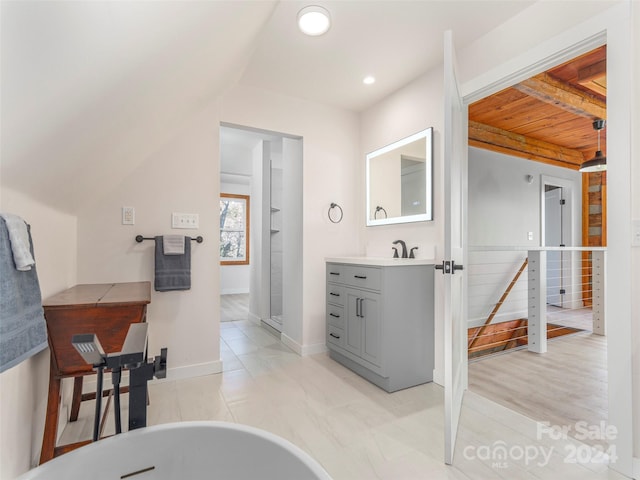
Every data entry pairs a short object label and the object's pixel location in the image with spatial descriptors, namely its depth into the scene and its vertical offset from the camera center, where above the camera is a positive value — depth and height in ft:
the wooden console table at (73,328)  4.43 -1.30
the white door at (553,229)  17.31 +0.76
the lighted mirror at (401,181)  8.72 +1.87
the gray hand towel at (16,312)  2.80 -0.70
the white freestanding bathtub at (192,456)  2.25 -1.62
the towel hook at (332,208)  10.89 +1.06
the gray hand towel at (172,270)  7.78 -0.71
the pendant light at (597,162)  11.19 +3.00
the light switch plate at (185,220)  8.29 +0.57
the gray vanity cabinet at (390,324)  7.67 -2.11
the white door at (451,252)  5.31 -0.19
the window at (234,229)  23.53 +0.95
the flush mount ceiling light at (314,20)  6.38 +4.67
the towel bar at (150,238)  7.79 +0.08
